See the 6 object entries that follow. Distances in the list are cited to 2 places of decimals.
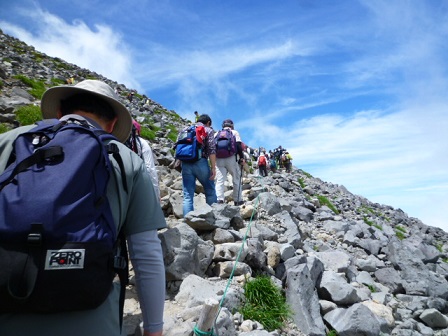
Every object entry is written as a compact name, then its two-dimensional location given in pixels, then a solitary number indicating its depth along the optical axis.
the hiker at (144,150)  5.11
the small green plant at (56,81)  24.83
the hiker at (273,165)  28.77
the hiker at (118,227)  1.59
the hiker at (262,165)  22.44
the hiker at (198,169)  7.26
